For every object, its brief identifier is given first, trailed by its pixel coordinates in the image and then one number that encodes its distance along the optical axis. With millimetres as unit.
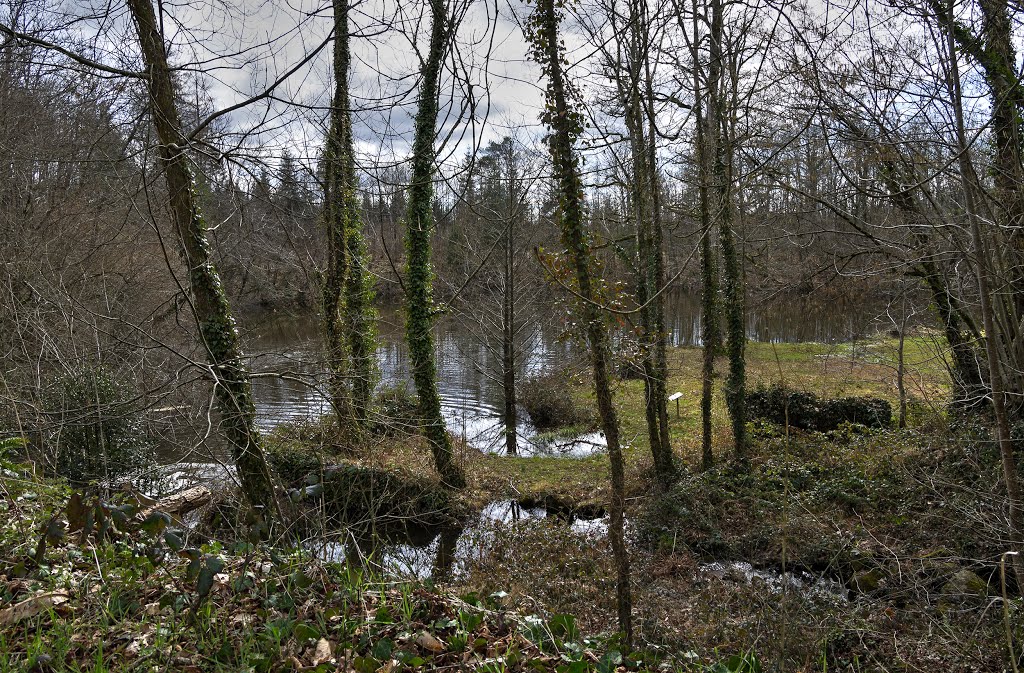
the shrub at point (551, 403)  17253
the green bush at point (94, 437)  7359
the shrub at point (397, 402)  12484
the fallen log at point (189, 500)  7818
